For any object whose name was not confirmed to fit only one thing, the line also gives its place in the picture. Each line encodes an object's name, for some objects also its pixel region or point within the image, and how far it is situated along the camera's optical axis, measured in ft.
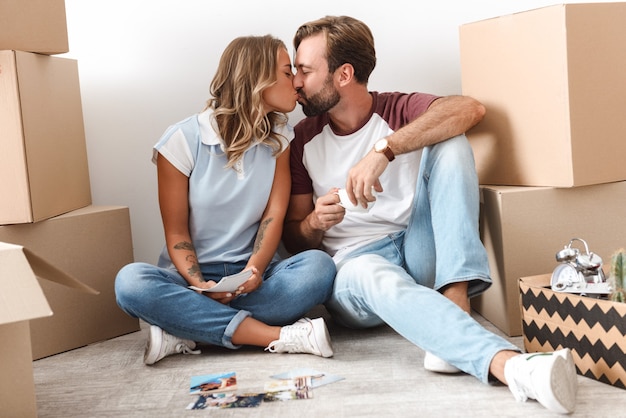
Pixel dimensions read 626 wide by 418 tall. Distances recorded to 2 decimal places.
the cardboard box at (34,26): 5.59
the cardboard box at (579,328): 4.55
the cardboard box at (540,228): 5.87
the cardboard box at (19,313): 3.58
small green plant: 4.68
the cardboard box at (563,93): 5.67
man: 4.82
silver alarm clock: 4.96
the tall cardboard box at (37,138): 5.61
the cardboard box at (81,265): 6.03
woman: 5.78
